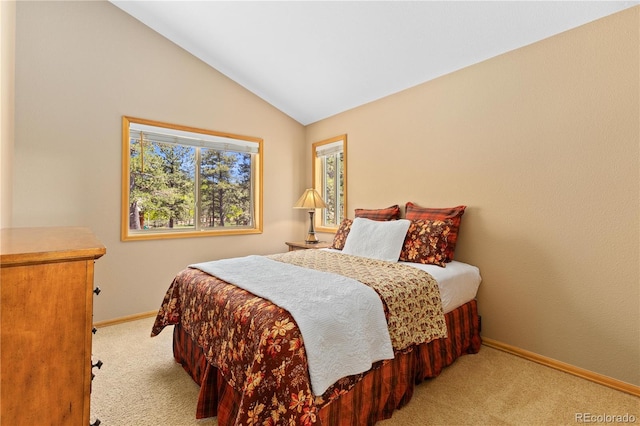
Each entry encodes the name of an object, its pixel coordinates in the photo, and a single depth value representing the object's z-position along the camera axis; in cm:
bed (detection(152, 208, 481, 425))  121
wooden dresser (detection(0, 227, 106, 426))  73
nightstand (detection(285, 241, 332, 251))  364
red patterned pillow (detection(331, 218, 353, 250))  308
